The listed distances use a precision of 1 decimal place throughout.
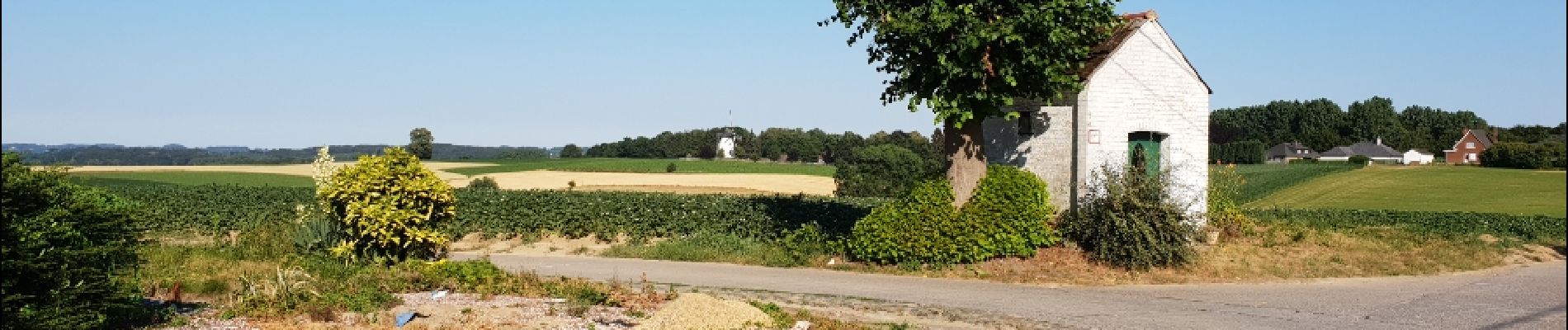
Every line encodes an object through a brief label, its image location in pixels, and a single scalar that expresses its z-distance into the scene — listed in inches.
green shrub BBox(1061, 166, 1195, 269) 649.0
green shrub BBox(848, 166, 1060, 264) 664.4
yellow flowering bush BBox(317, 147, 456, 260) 583.5
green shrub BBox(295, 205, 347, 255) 663.1
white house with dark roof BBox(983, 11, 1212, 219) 716.0
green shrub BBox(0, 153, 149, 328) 335.9
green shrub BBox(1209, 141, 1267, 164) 3730.3
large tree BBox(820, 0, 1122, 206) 631.2
